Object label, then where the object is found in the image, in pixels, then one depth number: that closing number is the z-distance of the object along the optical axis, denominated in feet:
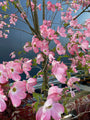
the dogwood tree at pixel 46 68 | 1.14
